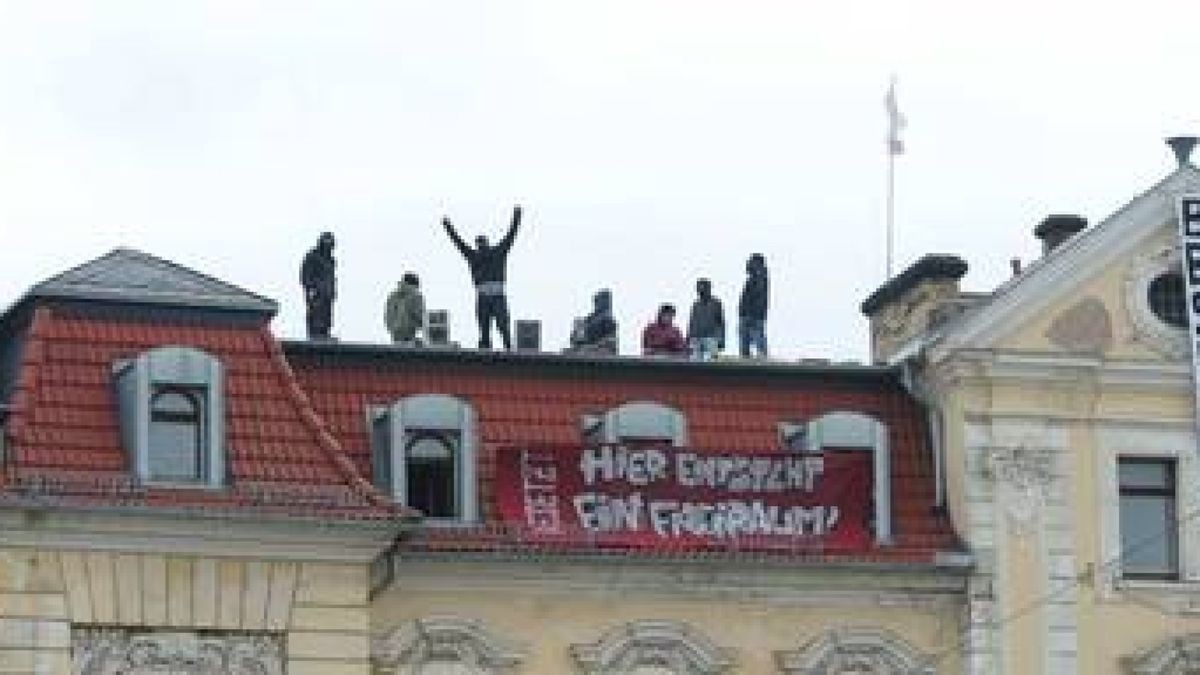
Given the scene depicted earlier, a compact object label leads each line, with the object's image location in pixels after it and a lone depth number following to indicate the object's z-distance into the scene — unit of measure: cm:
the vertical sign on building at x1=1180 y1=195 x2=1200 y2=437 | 6412
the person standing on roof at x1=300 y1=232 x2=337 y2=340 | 6322
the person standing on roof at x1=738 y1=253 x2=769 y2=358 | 6575
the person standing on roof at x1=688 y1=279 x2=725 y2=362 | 6544
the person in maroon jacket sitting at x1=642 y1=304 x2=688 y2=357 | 6531
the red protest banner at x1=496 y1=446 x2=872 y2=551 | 6138
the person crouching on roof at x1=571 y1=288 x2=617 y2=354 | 6519
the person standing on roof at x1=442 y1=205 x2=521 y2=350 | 6394
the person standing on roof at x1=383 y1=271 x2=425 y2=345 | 6412
